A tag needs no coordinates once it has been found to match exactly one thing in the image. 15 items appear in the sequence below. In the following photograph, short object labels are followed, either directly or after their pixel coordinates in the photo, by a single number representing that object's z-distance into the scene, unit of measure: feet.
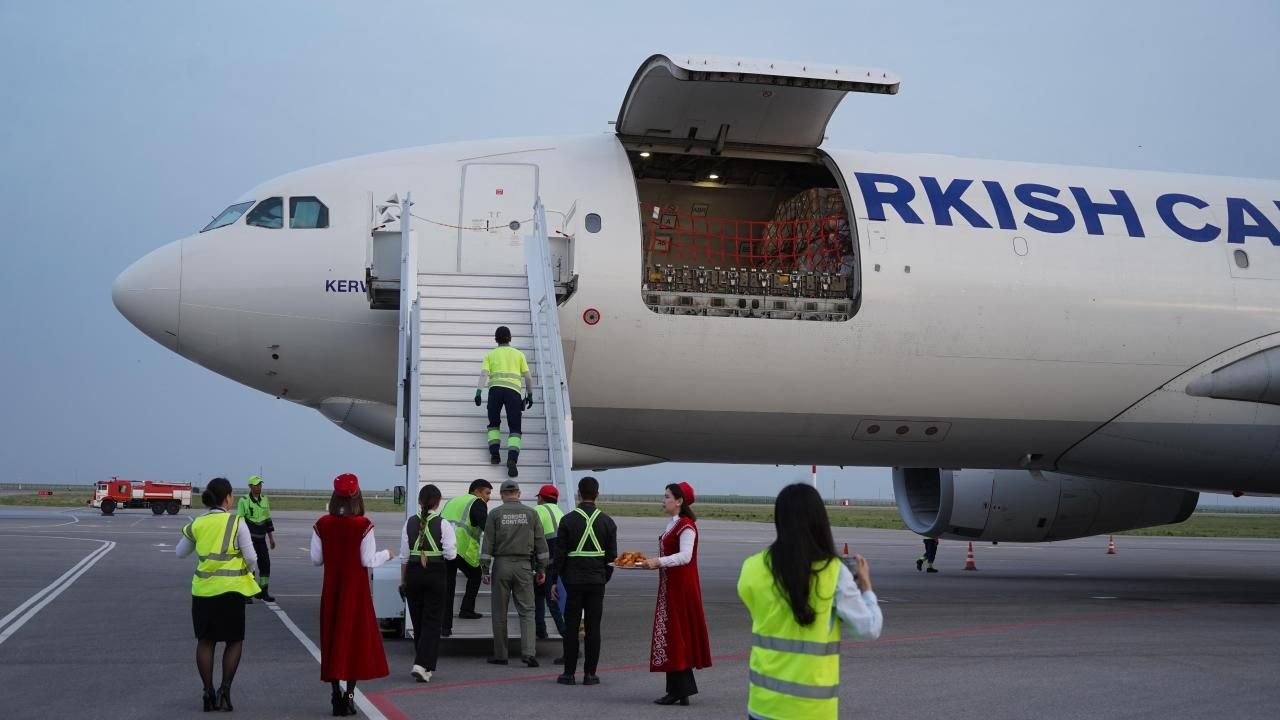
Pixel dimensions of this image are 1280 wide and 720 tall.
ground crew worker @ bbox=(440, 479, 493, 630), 37.14
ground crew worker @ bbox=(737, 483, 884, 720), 14.85
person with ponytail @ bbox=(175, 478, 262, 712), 27.30
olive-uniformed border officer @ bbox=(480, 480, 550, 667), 34.17
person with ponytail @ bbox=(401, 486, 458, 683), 31.22
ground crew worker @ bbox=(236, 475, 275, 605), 50.67
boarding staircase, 39.78
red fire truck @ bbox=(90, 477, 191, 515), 163.94
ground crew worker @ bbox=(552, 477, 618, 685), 31.48
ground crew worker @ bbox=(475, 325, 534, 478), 39.68
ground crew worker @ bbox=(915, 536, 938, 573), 81.52
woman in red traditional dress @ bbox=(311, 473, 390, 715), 26.08
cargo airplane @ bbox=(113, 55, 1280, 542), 45.34
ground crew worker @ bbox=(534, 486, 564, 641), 35.91
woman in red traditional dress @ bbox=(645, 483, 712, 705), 28.71
